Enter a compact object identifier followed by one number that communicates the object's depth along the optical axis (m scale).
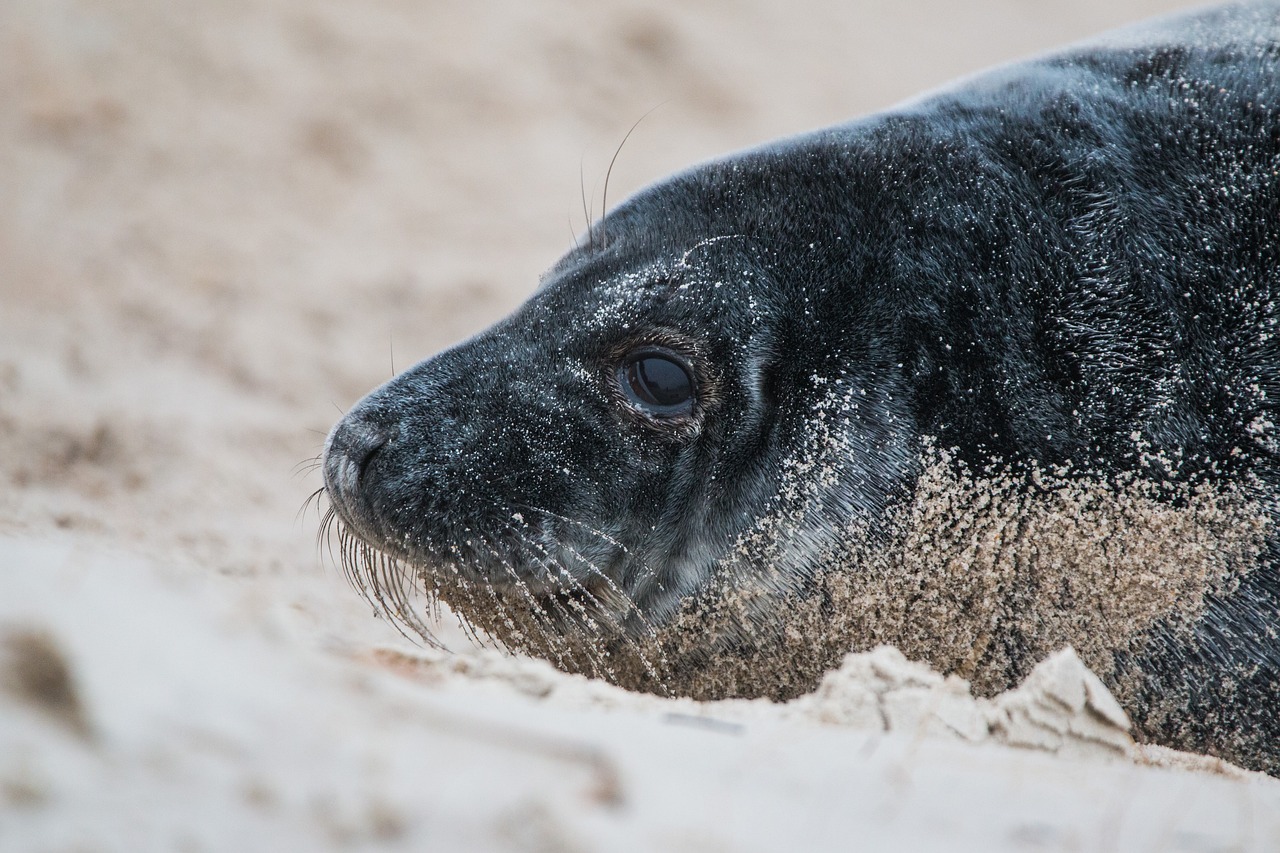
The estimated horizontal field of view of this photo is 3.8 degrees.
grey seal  7.05
